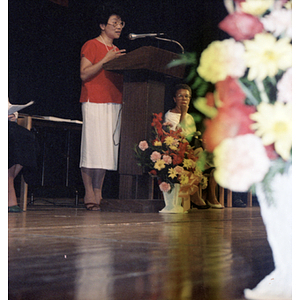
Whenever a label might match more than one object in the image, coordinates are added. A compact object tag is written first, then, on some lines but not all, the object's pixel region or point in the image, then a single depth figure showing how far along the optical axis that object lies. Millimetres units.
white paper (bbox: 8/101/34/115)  6504
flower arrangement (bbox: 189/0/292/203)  2603
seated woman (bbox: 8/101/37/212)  7347
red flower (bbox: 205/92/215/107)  2876
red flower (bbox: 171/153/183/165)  7869
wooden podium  7920
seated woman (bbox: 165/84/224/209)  7008
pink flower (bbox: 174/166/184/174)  7817
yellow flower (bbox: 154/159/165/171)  7911
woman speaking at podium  8042
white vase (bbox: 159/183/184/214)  7846
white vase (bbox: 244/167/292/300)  2736
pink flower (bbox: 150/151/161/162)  7918
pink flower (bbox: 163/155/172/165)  7908
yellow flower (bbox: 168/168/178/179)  7851
